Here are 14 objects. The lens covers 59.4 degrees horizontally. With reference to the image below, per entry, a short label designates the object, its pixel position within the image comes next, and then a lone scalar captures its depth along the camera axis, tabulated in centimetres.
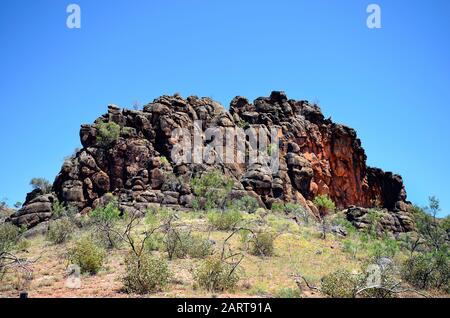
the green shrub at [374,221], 4842
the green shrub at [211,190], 4559
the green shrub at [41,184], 5126
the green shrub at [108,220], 2492
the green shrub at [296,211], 4904
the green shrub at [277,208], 4949
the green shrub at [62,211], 4175
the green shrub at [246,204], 4591
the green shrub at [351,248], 2801
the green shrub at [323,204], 5847
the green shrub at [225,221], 3384
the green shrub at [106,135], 5097
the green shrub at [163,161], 5048
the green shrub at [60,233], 2986
